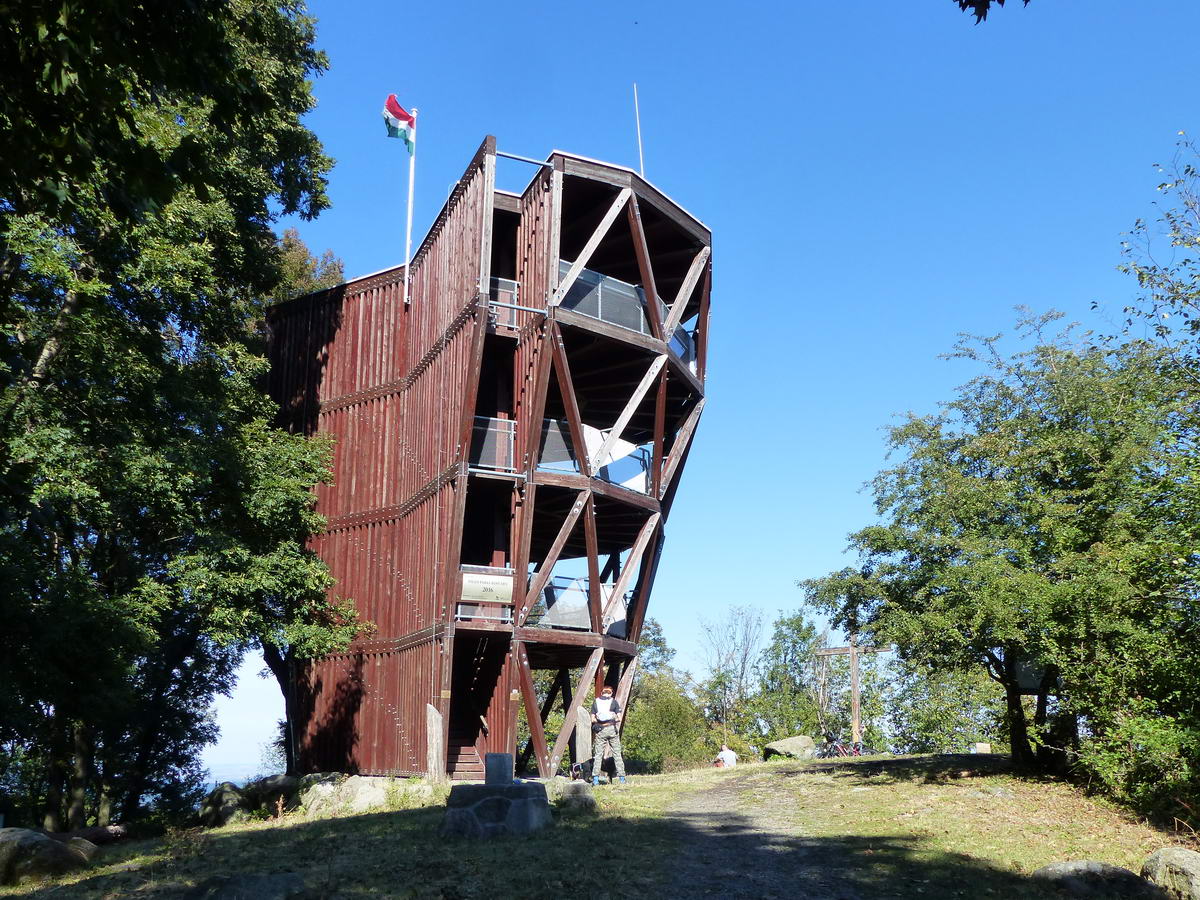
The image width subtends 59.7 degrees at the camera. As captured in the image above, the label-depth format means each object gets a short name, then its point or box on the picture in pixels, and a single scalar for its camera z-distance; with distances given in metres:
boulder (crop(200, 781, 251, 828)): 24.70
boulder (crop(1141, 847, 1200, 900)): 9.87
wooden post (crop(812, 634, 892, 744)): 42.56
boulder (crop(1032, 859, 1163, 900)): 10.05
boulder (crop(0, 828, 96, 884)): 12.49
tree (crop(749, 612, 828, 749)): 57.88
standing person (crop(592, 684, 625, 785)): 21.39
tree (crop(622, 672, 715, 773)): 52.74
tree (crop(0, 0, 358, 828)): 20.80
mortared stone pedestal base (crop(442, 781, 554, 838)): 12.86
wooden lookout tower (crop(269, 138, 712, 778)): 25.80
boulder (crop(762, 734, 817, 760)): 38.56
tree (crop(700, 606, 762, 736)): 57.97
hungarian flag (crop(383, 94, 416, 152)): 33.66
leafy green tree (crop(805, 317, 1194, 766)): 16.17
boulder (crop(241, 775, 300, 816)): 25.66
